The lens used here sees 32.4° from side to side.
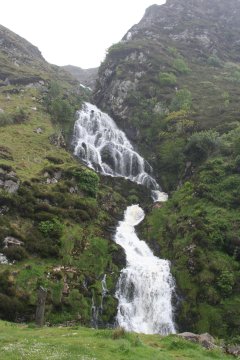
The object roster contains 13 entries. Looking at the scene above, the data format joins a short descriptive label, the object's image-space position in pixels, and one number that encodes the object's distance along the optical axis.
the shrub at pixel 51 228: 46.00
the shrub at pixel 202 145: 71.19
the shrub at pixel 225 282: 41.62
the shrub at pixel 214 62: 156.75
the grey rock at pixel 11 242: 41.78
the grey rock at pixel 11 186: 50.22
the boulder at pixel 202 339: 24.89
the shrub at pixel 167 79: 117.56
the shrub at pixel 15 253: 40.56
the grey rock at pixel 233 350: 23.49
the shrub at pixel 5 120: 81.83
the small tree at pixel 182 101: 98.70
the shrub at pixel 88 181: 60.03
